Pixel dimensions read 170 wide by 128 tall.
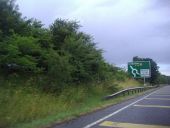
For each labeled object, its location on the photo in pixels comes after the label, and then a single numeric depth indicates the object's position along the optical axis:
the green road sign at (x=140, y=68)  20.52
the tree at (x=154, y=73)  35.20
